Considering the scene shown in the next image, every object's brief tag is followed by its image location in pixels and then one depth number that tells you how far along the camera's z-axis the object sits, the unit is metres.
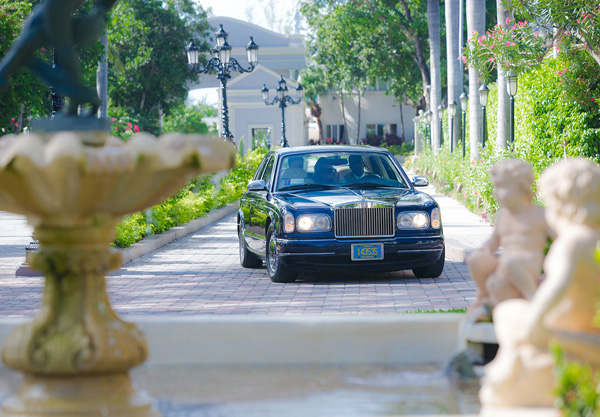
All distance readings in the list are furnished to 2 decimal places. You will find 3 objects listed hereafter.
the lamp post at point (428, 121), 45.85
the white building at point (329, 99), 74.69
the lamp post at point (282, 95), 43.78
